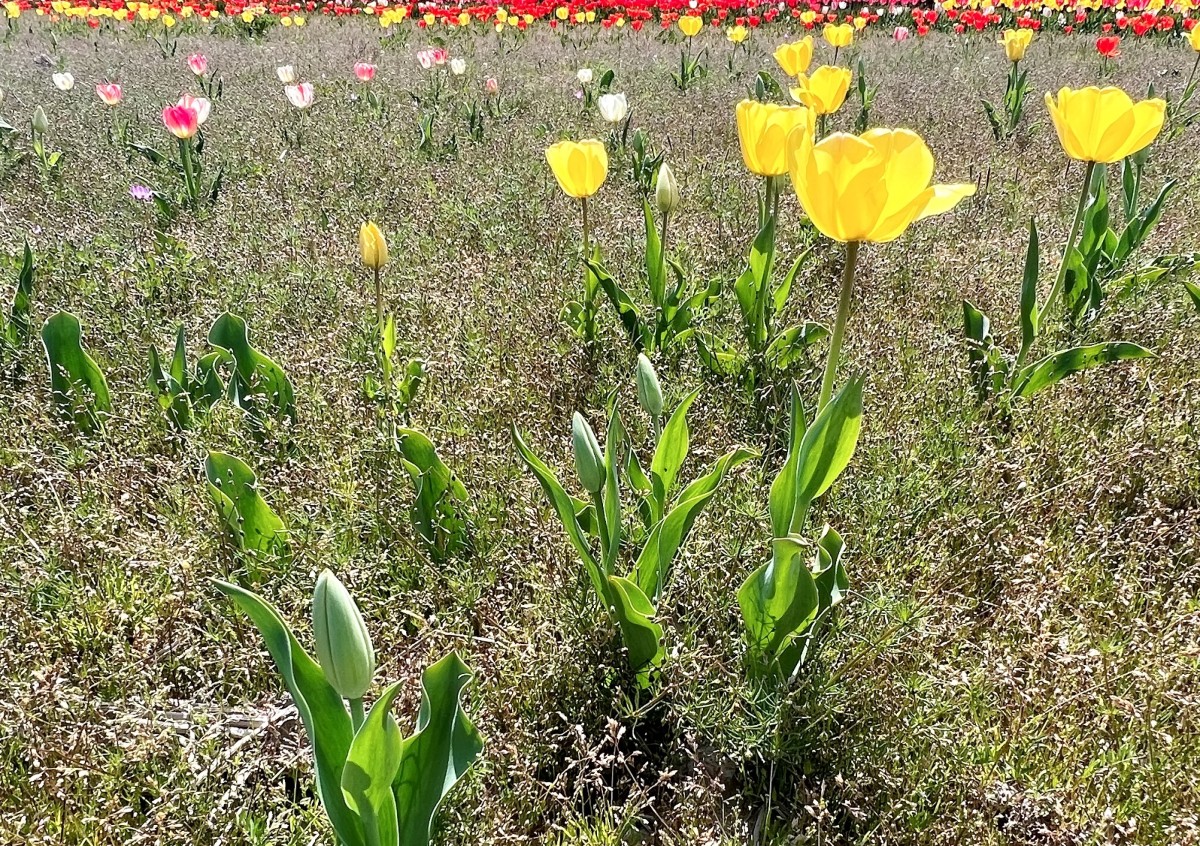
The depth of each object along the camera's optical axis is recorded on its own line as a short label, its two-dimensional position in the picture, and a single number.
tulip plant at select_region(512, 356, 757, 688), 1.19
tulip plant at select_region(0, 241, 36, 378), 2.17
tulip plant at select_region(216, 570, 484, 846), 0.82
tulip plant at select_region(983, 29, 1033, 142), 4.02
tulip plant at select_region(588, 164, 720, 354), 2.18
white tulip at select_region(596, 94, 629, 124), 2.61
